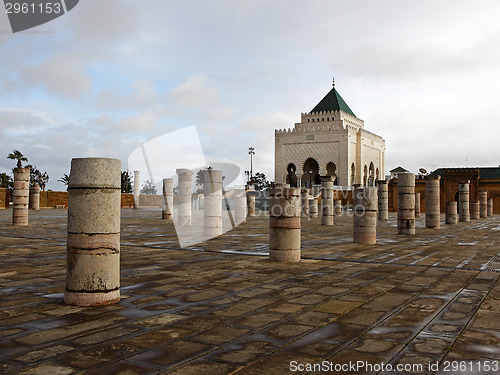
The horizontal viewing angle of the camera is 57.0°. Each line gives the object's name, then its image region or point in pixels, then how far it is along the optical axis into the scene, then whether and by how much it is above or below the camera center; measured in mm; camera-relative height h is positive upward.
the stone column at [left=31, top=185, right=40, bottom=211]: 31094 +280
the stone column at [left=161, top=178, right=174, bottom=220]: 21625 +271
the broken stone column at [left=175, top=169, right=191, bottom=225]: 17594 +337
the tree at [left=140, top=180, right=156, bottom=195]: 50688 +1781
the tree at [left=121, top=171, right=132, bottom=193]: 52250 +2402
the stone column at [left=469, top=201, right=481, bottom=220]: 27012 -196
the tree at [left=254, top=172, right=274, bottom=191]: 75062 +4083
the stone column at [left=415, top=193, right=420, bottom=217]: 29300 +198
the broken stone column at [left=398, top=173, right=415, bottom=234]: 13750 +92
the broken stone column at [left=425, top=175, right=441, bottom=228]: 17406 +199
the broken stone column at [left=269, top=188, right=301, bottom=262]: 7359 -331
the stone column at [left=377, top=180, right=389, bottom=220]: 24005 +145
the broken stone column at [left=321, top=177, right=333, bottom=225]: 18562 +67
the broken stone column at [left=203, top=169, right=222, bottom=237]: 12867 +28
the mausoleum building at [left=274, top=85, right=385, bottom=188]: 58625 +7564
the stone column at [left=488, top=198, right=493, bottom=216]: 35562 +65
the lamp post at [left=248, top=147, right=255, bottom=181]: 60406 +7002
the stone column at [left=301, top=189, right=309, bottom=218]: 28734 +245
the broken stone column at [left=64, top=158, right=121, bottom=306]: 4262 -267
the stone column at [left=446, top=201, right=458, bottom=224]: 21156 -259
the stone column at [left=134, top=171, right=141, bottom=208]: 38378 +1476
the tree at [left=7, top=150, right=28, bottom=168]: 46144 +4797
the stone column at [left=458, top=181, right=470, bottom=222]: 23797 +346
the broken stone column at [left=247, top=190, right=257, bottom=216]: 28781 +20
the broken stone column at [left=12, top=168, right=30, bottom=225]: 15086 +164
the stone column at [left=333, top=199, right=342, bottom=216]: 30844 -184
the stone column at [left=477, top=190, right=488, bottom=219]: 29375 +243
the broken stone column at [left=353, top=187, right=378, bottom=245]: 10586 -247
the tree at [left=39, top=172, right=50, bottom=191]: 61456 +3269
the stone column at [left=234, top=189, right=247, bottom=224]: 22516 -40
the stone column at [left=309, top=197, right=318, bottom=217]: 26203 -116
